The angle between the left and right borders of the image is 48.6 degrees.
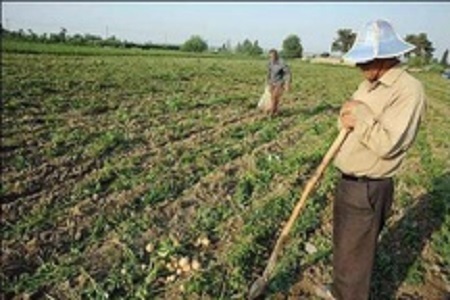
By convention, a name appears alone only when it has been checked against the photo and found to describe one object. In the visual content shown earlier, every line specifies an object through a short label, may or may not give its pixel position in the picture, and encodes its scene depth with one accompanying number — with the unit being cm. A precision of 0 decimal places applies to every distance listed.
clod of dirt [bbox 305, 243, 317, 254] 491
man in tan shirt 296
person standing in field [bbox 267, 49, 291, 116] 1257
